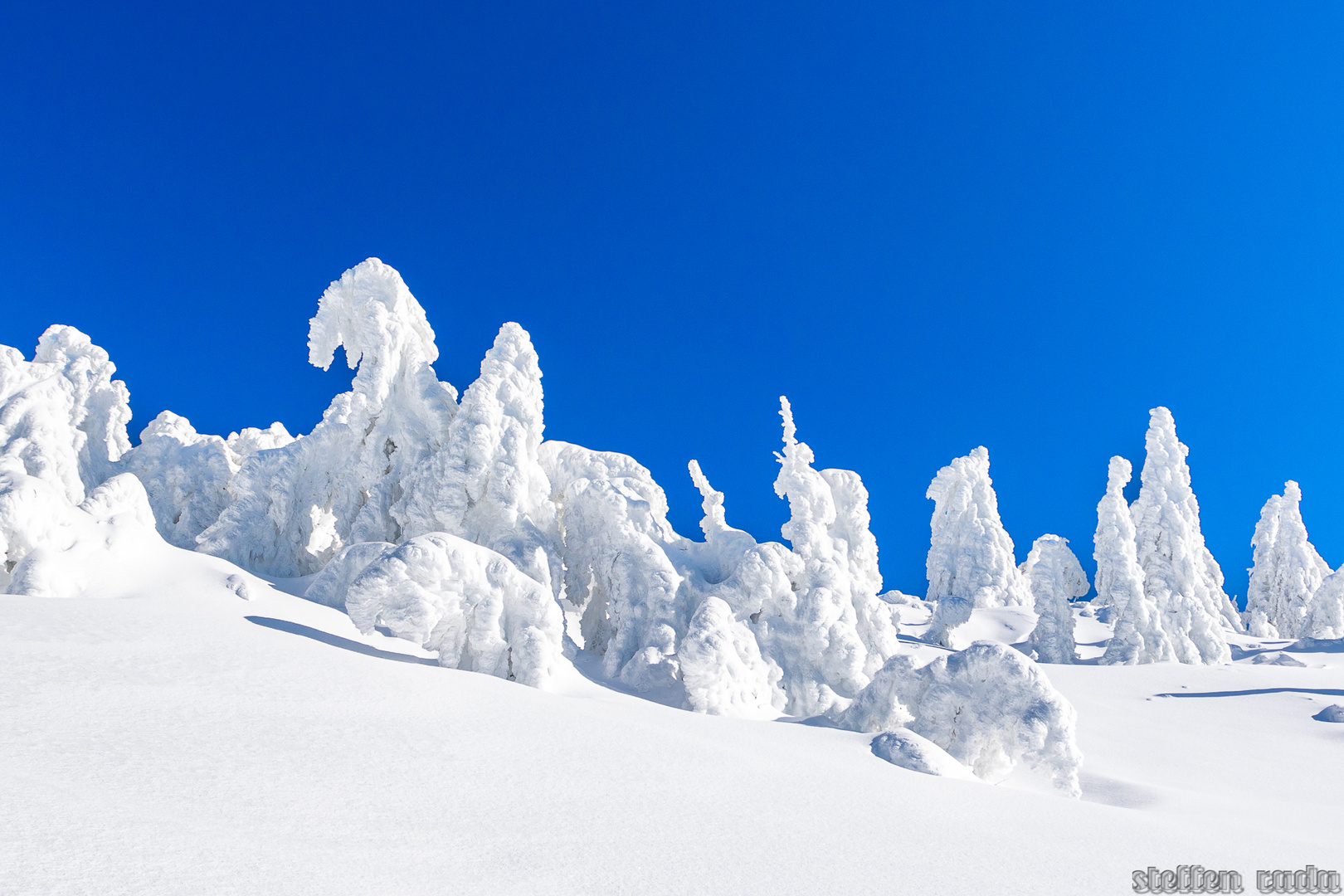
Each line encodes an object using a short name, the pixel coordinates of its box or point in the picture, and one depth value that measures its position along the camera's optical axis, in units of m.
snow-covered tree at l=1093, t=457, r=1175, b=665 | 30.78
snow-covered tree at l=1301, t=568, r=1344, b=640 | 40.78
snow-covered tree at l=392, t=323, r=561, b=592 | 20.97
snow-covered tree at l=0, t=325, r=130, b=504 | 21.75
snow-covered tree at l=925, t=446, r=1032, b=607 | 48.31
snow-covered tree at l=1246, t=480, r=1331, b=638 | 49.78
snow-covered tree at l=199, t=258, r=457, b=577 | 22.52
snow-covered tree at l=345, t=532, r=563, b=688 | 12.14
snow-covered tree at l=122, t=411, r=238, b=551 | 25.11
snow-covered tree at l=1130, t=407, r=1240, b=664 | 32.12
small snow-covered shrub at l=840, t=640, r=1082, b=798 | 11.10
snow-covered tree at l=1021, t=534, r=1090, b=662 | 32.72
